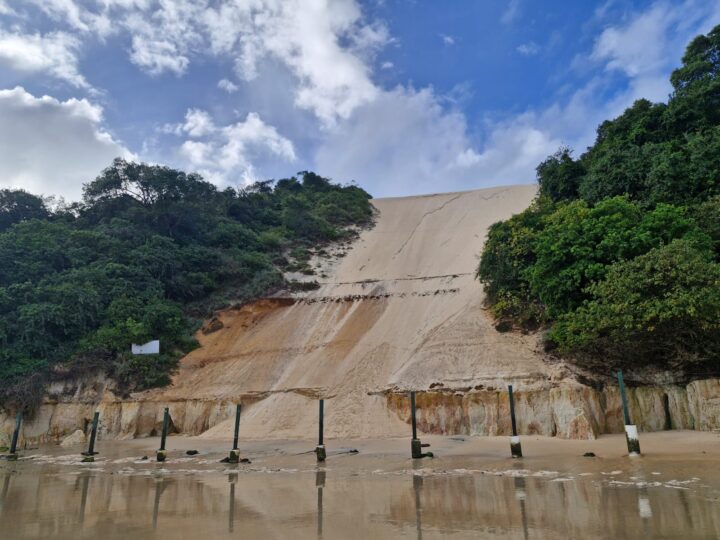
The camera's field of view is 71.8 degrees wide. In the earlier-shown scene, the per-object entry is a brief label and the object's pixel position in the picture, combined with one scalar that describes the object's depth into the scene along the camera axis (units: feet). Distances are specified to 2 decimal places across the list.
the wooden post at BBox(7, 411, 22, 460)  67.84
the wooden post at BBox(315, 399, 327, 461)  51.72
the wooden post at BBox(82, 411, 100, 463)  60.64
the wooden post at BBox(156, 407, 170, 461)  57.47
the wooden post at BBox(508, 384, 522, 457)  47.32
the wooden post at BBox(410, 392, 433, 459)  50.00
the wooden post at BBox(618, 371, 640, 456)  43.19
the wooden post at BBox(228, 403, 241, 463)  52.65
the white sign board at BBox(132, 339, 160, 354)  93.40
